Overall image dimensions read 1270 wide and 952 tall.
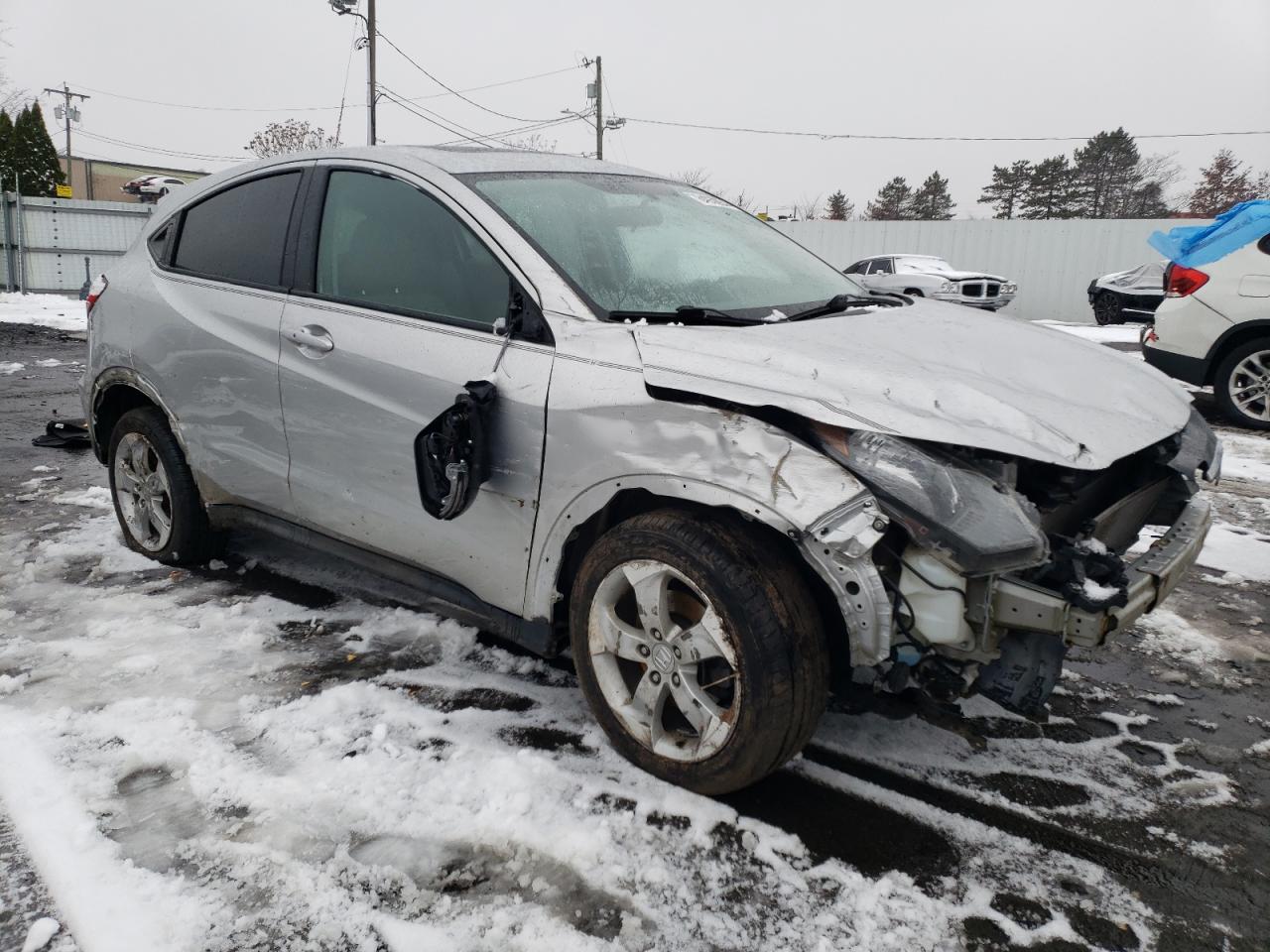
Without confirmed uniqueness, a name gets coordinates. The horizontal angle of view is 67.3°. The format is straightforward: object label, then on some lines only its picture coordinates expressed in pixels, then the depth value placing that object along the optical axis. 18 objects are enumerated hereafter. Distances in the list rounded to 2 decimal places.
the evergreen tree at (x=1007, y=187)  59.78
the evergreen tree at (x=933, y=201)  62.41
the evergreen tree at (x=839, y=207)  68.69
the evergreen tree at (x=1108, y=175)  55.78
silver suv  2.29
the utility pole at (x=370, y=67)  25.05
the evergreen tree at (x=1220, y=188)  51.77
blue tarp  8.06
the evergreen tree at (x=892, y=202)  63.34
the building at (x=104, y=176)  63.81
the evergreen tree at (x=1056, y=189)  57.47
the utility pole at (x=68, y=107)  58.42
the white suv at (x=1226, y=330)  8.00
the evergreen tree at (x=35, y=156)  39.44
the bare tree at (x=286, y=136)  49.31
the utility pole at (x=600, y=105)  37.19
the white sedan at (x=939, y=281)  20.02
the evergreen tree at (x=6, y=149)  38.62
